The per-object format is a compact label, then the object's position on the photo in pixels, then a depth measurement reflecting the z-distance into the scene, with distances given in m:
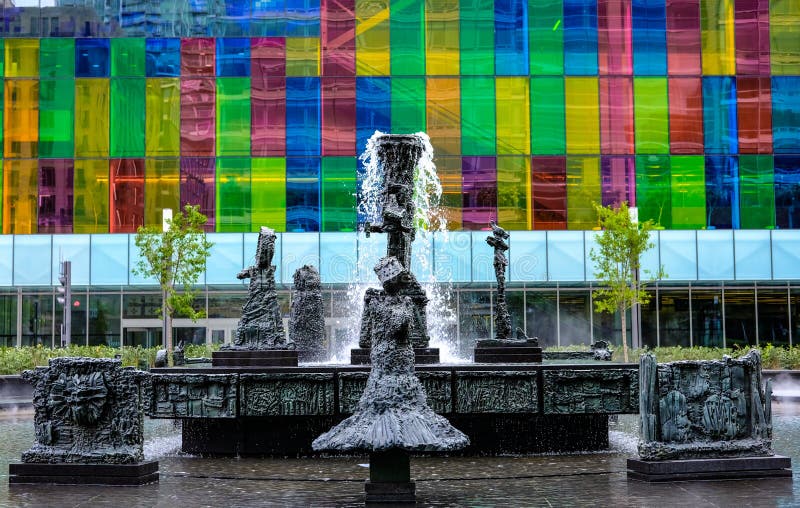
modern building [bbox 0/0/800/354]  43.75
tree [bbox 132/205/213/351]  38.06
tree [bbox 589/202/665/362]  37.22
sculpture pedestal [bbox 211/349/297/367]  18.38
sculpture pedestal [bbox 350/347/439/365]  19.01
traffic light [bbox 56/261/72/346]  37.78
